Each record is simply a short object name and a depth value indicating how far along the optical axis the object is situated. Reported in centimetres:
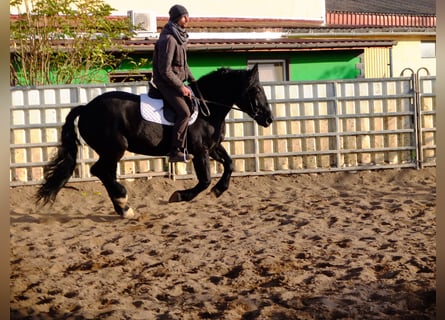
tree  1280
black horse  829
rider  802
